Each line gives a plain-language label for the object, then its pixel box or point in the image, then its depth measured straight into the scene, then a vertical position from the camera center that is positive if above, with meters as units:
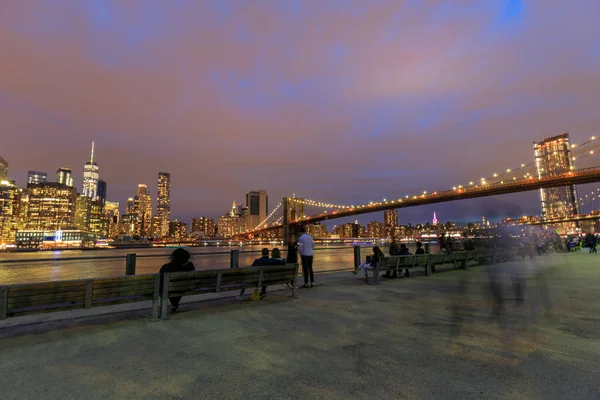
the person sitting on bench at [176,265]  6.07 -0.38
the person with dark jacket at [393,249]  12.59 -0.42
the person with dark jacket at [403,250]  12.39 -0.47
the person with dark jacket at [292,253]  9.50 -0.34
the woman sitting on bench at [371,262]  9.59 -0.68
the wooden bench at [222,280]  5.68 -0.71
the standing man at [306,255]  9.09 -0.39
